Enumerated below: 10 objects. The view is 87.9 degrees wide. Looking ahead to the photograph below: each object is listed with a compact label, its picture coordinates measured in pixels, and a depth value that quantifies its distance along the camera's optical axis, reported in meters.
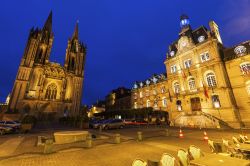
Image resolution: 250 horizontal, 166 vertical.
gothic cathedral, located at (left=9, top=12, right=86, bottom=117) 40.16
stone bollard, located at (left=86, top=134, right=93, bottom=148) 10.21
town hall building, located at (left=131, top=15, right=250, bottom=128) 23.94
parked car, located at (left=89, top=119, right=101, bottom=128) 26.00
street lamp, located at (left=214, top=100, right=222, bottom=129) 25.39
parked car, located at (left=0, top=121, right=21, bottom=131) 20.53
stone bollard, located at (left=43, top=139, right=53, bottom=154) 8.56
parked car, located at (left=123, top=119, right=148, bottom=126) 35.22
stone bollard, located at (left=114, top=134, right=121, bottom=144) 11.61
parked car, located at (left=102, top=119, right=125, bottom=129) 24.34
